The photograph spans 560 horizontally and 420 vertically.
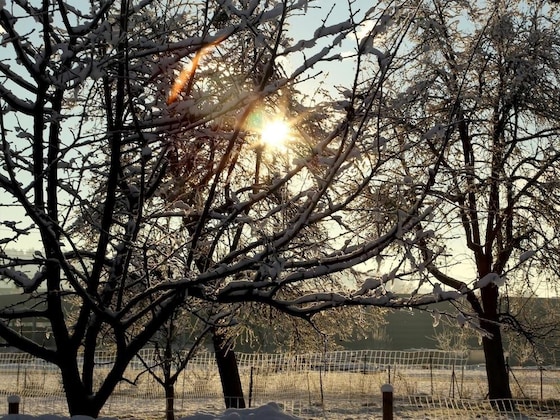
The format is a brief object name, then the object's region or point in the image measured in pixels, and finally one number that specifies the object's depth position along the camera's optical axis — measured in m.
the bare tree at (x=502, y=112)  13.09
